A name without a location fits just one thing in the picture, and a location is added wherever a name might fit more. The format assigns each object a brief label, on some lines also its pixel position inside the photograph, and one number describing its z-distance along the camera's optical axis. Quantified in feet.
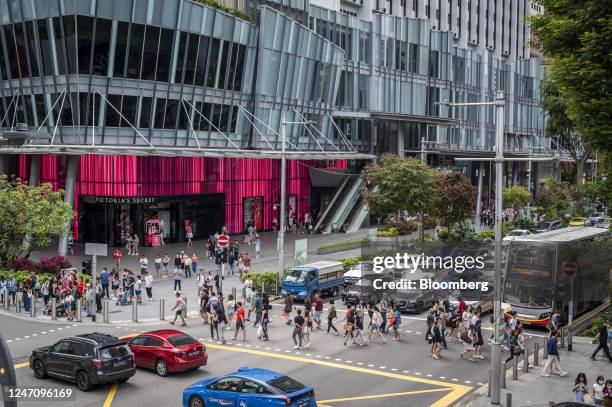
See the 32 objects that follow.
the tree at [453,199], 171.01
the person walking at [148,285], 117.08
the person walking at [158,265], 137.28
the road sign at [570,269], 93.13
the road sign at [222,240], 105.98
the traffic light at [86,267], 125.78
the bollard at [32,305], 107.76
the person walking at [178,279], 122.62
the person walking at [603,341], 83.61
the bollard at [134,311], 103.76
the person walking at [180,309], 99.35
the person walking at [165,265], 138.44
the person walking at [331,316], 95.25
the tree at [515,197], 231.30
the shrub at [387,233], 193.76
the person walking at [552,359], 77.36
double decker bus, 101.91
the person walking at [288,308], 101.45
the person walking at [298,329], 86.33
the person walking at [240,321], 91.30
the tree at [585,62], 65.10
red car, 74.23
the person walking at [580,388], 64.44
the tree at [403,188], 159.94
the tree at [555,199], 233.14
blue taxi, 58.80
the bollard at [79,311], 102.99
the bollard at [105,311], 103.22
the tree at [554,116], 216.51
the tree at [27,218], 124.06
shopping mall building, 153.99
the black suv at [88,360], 68.54
